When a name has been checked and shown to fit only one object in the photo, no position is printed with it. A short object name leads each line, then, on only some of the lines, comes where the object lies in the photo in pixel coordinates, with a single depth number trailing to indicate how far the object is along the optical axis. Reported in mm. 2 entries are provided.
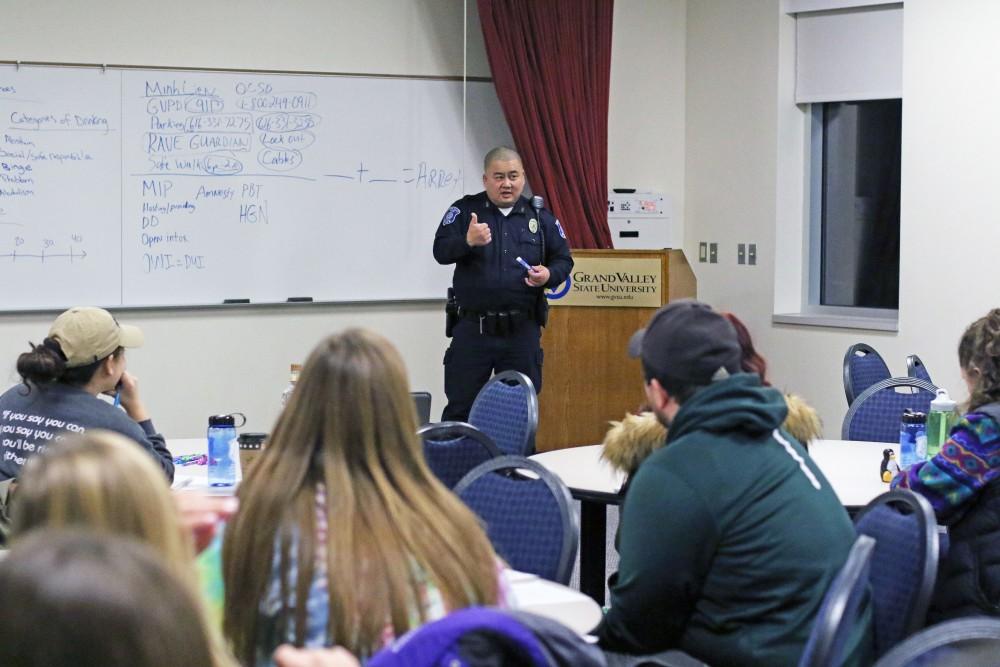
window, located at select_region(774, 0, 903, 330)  7484
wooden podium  7590
